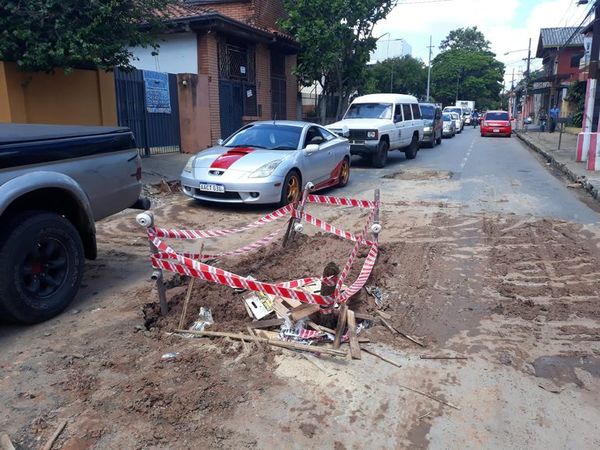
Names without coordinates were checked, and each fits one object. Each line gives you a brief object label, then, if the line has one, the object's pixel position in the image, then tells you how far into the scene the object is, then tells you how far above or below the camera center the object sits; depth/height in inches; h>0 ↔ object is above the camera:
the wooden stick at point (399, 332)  165.2 -71.0
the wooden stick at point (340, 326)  159.7 -65.9
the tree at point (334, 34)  802.2 +112.9
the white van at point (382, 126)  608.1 -20.5
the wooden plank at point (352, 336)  155.2 -68.5
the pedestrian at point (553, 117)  1427.2 -24.9
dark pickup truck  160.9 -32.9
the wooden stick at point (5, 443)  111.7 -69.6
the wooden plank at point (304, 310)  164.4 -61.8
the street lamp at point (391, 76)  1808.8 +107.8
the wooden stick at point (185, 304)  169.8 -63.8
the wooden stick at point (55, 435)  113.0 -70.1
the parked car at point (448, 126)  1274.6 -42.5
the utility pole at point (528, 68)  2153.3 +159.5
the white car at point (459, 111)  1567.3 -11.5
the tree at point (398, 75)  1827.0 +117.9
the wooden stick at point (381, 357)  152.5 -71.6
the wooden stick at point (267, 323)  168.7 -67.2
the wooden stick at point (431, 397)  132.3 -72.5
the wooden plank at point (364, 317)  176.7 -68.3
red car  1339.8 -43.1
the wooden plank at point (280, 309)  172.4 -64.8
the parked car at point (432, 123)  935.7 -27.6
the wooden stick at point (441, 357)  156.3 -72.0
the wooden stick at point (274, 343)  154.3 -68.8
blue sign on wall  591.8 +18.9
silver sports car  342.3 -37.8
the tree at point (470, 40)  3730.3 +471.3
